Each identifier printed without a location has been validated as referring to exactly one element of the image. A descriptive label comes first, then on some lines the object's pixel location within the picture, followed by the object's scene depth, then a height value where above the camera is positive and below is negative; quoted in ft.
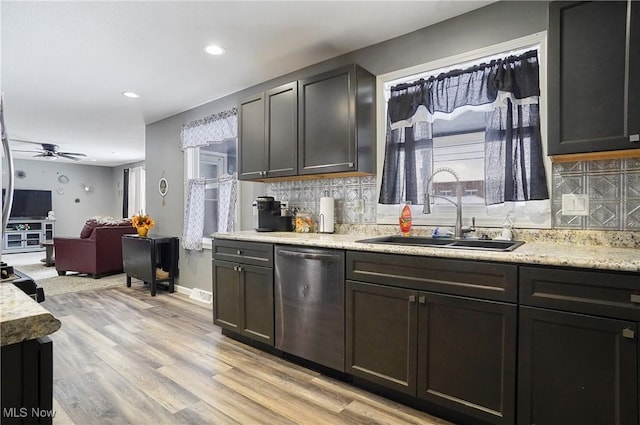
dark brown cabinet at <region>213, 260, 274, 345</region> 8.63 -2.39
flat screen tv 29.45 +0.49
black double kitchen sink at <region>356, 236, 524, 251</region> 6.67 -0.68
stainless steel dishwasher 7.25 -2.09
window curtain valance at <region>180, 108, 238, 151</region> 13.05 +3.20
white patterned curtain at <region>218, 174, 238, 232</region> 12.91 +0.29
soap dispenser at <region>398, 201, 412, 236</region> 8.16 -0.25
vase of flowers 15.92 -0.66
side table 14.78 -2.14
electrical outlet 6.37 +0.10
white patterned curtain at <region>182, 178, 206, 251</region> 14.32 -0.18
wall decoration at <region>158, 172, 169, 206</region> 16.51 +1.13
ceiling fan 23.15 +3.96
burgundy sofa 18.34 -2.23
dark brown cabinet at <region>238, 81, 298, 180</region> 9.59 +2.23
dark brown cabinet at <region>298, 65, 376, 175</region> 8.39 +2.22
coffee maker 10.56 -0.23
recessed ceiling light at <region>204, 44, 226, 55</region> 9.36 +4.41
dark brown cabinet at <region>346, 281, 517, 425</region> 5.33 -2.37
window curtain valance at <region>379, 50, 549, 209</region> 6.84 +1.84
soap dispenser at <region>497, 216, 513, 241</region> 7.02 -0.42
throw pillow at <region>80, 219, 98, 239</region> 18.86 -1.12
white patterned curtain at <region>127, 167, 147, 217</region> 31.24 +1.69
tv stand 29.05 -2.12
